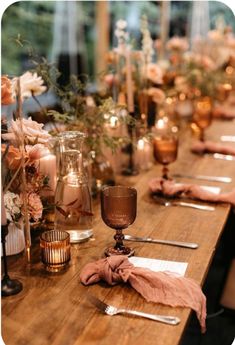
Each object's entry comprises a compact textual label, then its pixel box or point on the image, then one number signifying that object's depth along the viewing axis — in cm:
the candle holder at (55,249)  136
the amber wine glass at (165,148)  212
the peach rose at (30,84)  181
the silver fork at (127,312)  114
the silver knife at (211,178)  225
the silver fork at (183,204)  188
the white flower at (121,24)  225
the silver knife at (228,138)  306
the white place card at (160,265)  138
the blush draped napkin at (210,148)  270
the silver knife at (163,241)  154
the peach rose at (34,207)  143
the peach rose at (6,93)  131
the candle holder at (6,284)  126
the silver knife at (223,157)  261
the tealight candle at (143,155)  236
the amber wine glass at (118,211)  140
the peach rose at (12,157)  132
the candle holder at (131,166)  231
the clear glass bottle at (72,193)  155
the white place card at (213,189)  209
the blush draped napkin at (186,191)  192
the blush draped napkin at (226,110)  376
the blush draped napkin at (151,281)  122
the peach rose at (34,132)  145
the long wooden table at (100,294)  110
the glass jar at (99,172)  198
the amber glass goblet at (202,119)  291
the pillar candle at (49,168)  161
